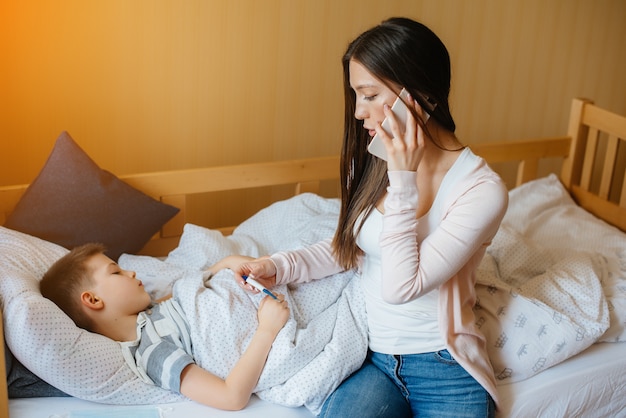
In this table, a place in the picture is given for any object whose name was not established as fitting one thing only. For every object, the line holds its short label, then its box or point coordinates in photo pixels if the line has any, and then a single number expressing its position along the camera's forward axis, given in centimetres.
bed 155
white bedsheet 154
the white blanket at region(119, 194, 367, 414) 159
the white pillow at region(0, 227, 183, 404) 148
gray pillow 192
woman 146
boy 156
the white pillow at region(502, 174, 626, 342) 213
